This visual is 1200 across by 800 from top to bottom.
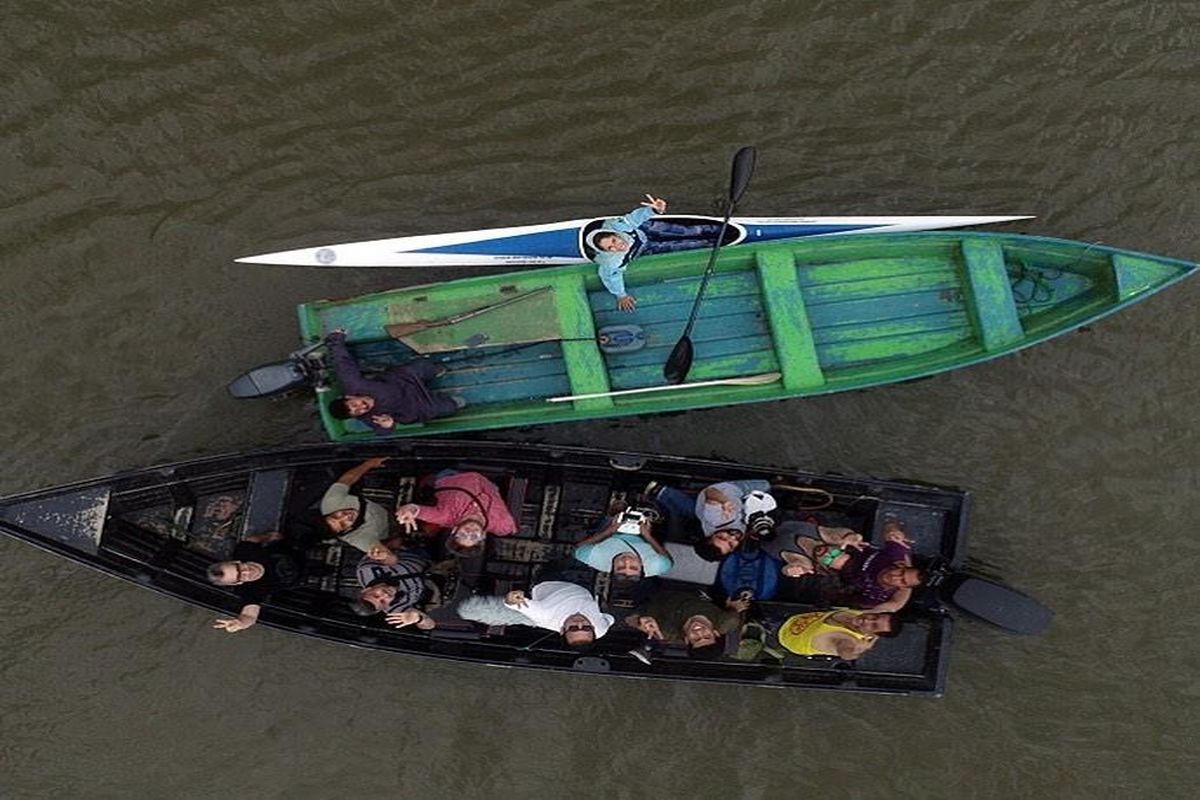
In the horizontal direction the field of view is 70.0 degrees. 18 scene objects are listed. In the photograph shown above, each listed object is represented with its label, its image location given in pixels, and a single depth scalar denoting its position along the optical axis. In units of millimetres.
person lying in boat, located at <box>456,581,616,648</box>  7250
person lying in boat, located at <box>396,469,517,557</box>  6953
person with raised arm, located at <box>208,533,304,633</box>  7473
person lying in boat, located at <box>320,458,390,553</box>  7301
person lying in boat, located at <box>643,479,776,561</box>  7199
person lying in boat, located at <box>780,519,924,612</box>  7445
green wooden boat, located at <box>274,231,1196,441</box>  7891
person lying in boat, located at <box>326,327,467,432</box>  7281
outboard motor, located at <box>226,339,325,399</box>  7578
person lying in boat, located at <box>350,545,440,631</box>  7234
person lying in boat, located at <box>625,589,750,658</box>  7332
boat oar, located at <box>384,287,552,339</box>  7812
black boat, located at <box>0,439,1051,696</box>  7801
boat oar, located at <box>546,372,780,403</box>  7934
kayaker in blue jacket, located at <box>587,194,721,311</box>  7664
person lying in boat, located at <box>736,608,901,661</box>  7164
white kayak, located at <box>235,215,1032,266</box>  8352
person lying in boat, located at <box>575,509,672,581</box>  7375
